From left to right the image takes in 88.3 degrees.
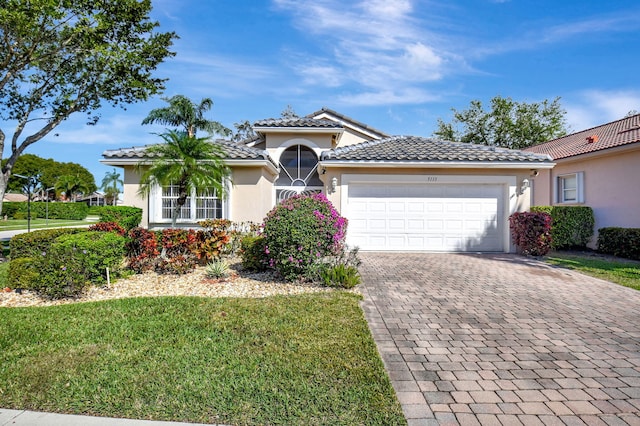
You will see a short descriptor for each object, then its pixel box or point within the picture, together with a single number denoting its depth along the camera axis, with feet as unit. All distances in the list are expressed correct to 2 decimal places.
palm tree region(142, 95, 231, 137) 84.02
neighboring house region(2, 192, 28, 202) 210.38
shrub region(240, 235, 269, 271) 26.76
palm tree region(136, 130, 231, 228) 29.04
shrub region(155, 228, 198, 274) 26.05
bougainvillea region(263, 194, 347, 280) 22.57
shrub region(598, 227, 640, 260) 36.29
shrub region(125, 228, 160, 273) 26.32
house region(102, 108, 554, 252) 38.27
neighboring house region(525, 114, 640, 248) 39.96
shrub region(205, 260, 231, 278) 25.03
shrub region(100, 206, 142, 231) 33.78
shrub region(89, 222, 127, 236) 29.33
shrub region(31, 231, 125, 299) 20.48
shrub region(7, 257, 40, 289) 22.11
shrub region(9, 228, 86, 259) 24.49
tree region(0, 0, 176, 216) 36.11
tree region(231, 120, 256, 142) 126.52
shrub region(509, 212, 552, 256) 35.68
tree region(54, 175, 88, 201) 204.23
